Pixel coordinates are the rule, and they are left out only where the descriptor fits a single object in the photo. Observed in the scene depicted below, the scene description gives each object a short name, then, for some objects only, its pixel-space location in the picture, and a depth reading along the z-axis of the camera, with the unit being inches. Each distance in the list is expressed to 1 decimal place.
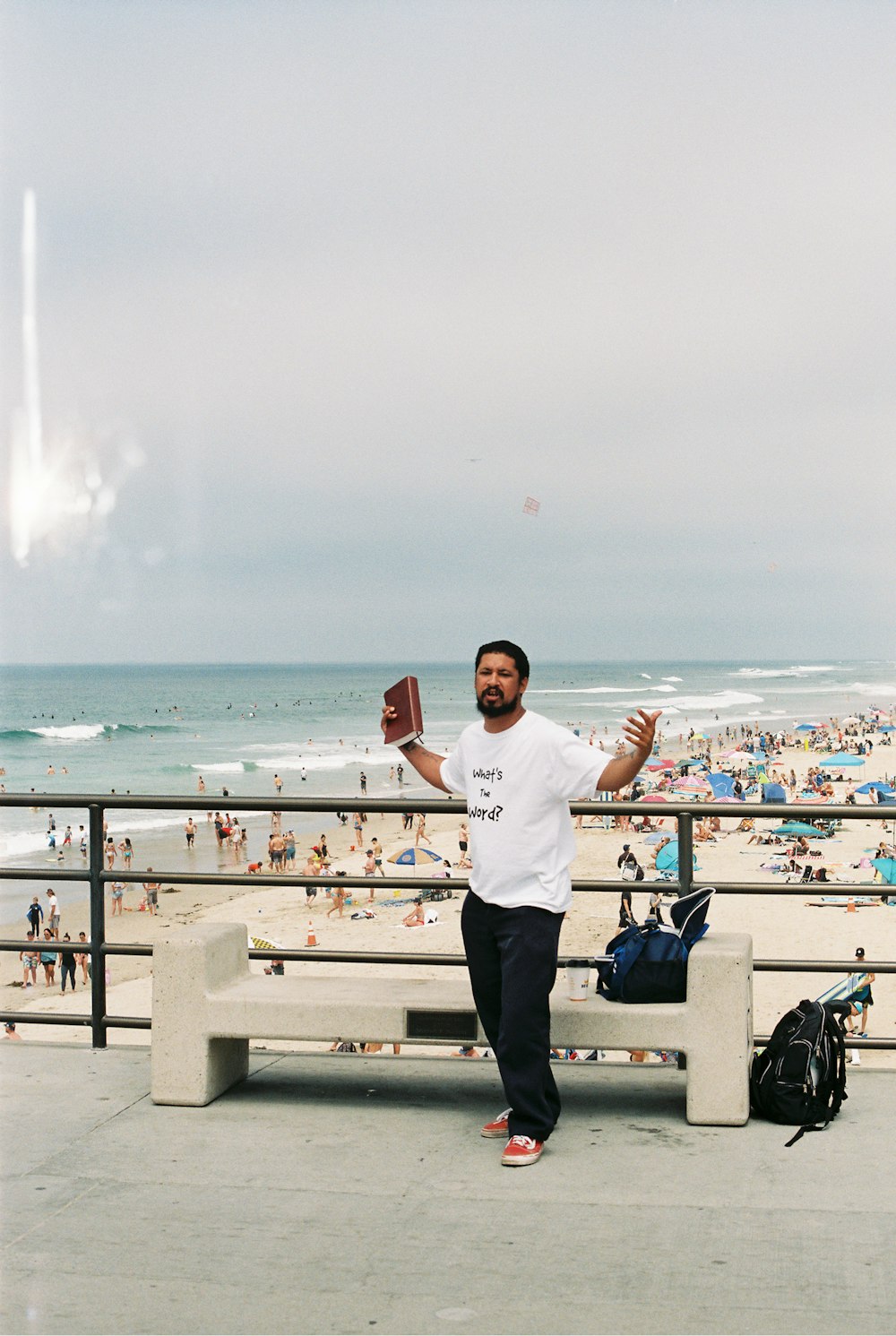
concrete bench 194.9
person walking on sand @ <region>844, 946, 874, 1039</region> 514.3
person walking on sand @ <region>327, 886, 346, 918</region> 973.7
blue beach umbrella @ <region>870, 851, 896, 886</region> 875.4
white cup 201.0
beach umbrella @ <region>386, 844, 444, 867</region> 941.2
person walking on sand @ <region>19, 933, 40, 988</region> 814.8
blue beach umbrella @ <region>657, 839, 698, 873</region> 886.4
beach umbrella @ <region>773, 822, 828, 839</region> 1198.3
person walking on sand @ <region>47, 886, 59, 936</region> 904.9
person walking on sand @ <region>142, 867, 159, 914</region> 1055.6
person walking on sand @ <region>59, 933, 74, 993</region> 763.4
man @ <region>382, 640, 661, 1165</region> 183.5
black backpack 197.5
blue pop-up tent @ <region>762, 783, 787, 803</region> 1461.6
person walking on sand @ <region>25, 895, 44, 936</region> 833.5
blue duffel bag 198.7
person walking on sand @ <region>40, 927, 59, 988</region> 809.5
